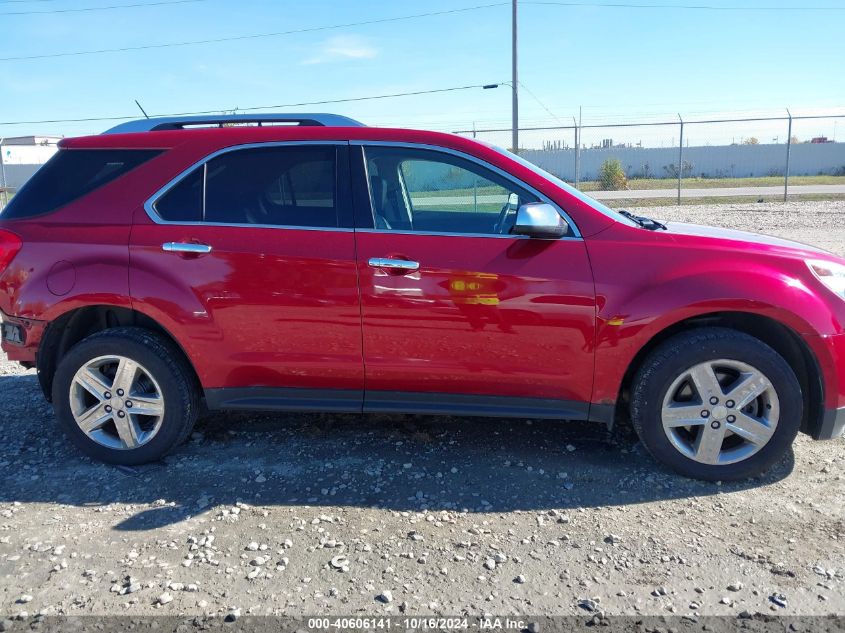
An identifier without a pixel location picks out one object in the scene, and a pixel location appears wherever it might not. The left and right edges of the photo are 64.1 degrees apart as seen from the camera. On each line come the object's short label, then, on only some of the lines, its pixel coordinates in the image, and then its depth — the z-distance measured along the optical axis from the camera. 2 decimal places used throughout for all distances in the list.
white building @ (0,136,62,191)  37.73
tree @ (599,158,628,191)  26.41
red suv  3.48
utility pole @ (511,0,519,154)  19.20
